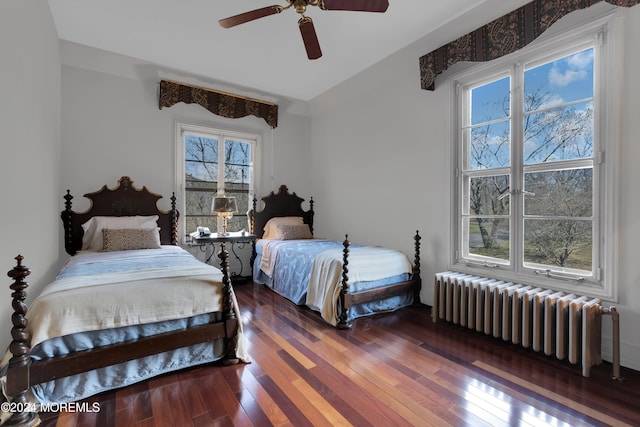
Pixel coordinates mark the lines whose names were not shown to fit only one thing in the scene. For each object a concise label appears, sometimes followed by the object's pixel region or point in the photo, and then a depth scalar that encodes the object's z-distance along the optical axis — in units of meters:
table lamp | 4.21
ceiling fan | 1.99
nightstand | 4.04
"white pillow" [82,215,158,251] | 3.53
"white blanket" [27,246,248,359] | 1.67
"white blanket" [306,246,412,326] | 2.92
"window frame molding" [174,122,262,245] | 4.31
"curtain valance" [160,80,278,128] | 4.11
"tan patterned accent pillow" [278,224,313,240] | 4.55
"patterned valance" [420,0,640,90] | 2.24
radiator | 2.04
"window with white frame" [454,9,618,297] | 2.23
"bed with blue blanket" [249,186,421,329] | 2.91
